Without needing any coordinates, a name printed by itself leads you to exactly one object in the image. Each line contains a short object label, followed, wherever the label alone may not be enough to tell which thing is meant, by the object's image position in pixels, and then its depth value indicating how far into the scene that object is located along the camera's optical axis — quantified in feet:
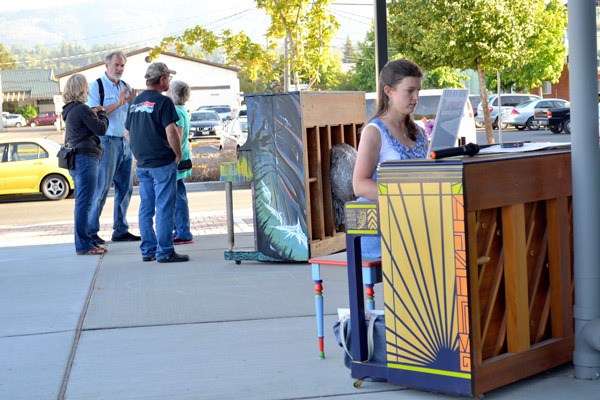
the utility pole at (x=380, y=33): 32.07
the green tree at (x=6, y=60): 482.53
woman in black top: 33.53
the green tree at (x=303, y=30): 69.41
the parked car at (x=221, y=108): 204.90
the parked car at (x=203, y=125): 157.17
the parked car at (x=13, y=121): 325.01
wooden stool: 17.35
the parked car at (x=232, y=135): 95.30
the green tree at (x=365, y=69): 248.93
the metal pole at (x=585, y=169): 16.79
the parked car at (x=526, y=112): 143.54
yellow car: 67.51
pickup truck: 132.36
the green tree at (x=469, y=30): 99.60
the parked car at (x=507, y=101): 157.99
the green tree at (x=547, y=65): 145.07
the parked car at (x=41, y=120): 326.24
